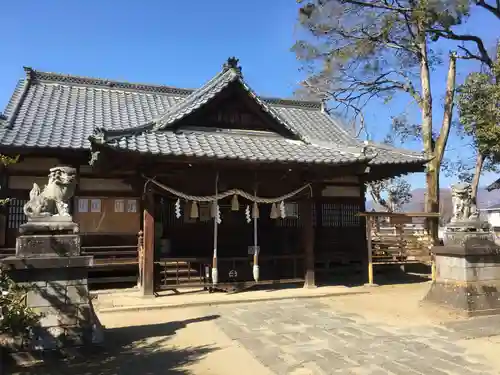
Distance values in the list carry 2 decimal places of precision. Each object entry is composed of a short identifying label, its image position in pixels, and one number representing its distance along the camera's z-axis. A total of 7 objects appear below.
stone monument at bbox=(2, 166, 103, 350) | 5.96
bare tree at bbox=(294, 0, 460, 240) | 15.16
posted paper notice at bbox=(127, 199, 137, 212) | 11.73
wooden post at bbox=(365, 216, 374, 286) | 12.59
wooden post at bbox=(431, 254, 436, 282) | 12.88
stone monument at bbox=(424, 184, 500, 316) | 8.62
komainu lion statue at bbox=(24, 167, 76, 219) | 6.33
